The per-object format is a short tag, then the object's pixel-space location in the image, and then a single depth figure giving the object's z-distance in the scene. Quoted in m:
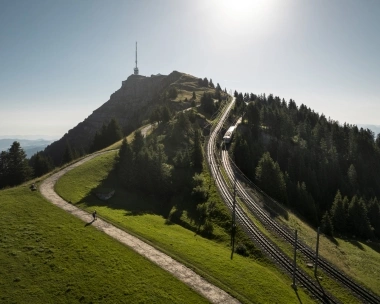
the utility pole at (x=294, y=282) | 43.44
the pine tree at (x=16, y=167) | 89.19
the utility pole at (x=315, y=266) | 47.33
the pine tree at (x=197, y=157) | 89.25
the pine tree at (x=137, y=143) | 83.88
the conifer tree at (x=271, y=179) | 86.93
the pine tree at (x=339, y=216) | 82.81
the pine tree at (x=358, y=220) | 81.06
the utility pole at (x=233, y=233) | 54.54
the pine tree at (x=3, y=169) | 88.75
